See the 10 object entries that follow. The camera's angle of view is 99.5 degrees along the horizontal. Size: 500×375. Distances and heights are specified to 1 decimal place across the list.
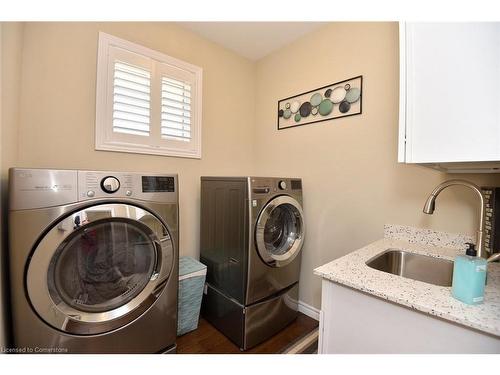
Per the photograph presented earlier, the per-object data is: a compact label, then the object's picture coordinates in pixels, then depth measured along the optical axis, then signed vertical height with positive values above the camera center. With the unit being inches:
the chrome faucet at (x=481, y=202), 34.4 -1.6
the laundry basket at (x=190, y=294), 61.6 -31.9
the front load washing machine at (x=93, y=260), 35.5 -14.9
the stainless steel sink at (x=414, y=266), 44.6 -16.2
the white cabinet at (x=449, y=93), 29.6 +15.8
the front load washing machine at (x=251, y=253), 57.9 -19.2
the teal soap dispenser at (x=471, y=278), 26.8 -10.7
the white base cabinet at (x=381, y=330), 25.6 -19.0
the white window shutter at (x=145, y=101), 60.8 +27.3
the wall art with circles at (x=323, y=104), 66.2 +30.5
